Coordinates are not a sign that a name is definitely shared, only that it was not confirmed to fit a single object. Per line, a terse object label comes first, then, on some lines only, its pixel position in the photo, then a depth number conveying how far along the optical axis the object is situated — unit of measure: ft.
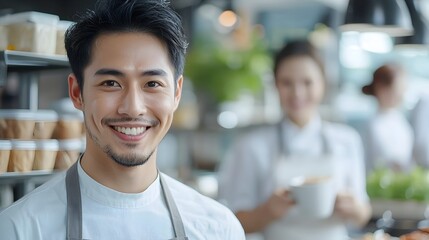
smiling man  5.93
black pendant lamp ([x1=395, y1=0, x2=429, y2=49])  12.79
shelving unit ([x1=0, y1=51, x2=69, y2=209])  7.47
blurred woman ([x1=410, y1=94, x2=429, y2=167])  18.30
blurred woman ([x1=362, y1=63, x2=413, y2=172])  17.48
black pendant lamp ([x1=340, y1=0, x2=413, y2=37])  10.57
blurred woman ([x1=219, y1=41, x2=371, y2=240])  11.13
